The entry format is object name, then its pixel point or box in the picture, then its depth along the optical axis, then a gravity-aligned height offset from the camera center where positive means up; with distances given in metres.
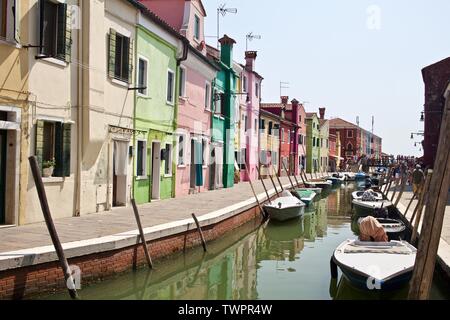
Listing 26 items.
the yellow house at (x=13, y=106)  9.34 +1.09
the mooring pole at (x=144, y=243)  8.98 -1.58
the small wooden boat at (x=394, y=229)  13.11 -1.79
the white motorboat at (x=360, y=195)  22.06 -1.48
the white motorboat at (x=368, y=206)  19.44 -1.71
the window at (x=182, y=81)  18.98 +3.30
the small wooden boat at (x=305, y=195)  23.47 -1.57
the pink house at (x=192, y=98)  19.09 +2.85
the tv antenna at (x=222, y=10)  25.98 +8.47
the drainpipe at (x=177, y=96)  17.89 +2.58
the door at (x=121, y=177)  13.78 -0.46
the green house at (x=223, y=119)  24.08 +2.43
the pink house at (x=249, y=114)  31.48 +3.50
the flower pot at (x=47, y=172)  10.41 -0.26
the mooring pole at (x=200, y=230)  11.38 -1.66
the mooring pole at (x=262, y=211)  18.67 -1.88
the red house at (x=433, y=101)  35.47 +5.21
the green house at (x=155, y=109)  14.87 +1.84
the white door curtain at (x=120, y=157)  13.61 +0.14
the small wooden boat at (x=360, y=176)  54.72 -1.22
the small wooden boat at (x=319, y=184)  34.91 -1.46
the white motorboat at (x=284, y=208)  18.12 -1.73
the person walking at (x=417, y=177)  23.06 -0.52
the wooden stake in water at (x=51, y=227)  6.86 -0.97
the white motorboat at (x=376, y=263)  7.61 -1.69
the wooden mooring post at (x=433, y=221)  5.48 -0.64
